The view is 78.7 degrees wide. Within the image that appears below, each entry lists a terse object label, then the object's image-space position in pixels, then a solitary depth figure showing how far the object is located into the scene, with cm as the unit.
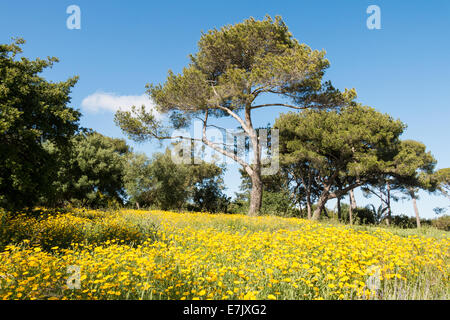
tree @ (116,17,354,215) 1563
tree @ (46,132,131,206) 2355
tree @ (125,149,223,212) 2502
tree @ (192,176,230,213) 3061
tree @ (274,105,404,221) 2181
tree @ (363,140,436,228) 2217
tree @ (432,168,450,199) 2793
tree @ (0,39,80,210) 1045
